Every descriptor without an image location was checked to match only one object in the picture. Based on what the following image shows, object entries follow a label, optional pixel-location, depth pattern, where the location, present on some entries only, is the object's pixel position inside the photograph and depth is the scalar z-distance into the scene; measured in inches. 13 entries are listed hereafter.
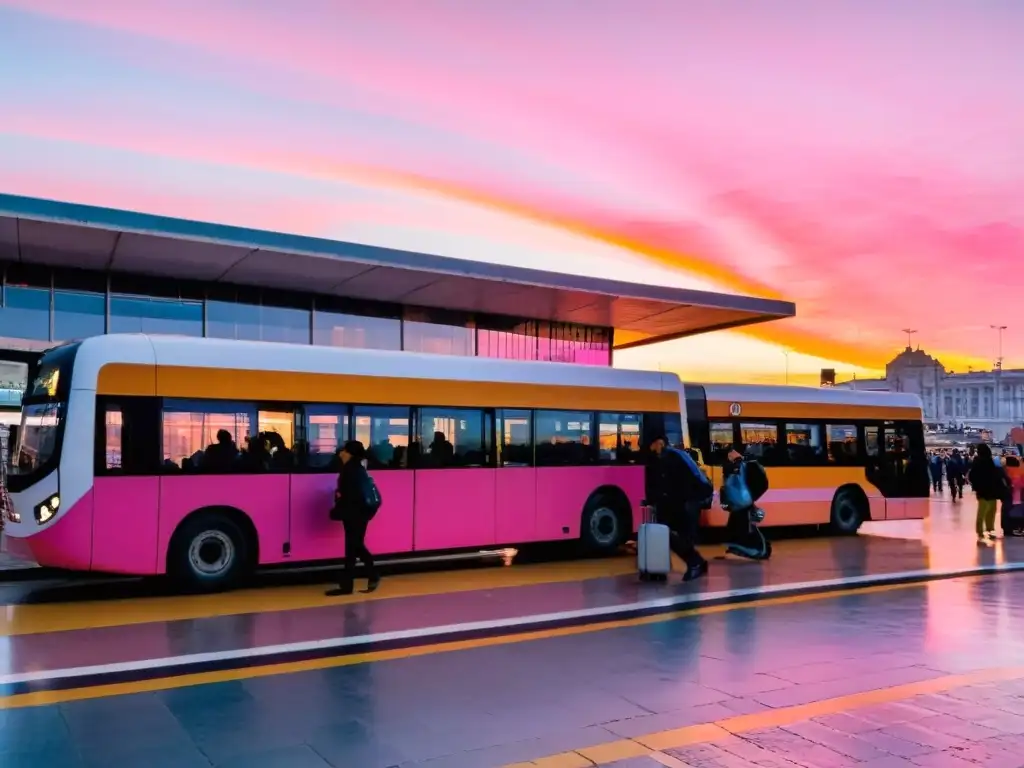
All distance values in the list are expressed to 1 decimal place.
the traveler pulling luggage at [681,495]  453.7
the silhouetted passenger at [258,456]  427.8
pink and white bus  389.1
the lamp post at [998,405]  5503.4
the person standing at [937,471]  1393.0
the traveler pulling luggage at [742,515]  525.7
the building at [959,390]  5841.5
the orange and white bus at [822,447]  661.3
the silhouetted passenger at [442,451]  489.7
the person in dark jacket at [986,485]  649.6
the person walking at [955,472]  1166.3
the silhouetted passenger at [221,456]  417.1
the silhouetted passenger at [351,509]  401.7
